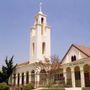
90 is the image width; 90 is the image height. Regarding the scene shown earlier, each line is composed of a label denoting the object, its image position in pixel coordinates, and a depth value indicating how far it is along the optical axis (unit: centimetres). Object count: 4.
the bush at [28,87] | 1871
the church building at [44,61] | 2113
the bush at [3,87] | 1875
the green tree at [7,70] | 2877
